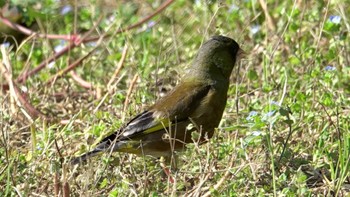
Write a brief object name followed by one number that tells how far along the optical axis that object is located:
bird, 10.97
